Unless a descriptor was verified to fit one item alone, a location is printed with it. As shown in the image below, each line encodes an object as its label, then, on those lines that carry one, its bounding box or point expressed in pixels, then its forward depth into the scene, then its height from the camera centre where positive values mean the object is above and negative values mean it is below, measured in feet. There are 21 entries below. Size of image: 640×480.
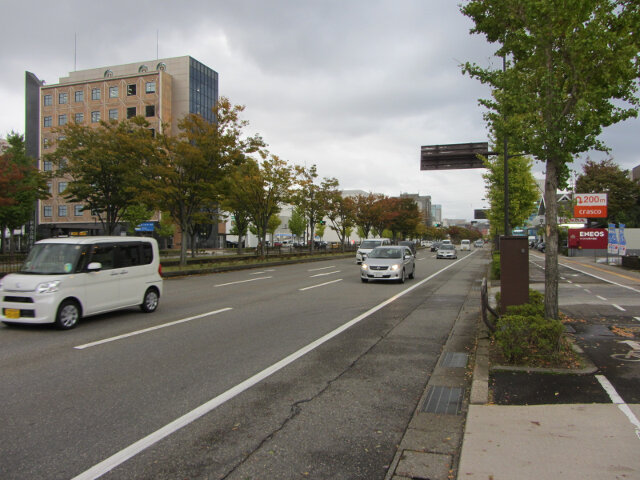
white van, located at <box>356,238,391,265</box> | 100.37 -3.34
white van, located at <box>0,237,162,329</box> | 26.68 -3.36
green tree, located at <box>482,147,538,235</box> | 91.86 +10.28
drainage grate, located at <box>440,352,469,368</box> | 20.25 -6.11
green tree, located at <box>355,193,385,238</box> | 175.22 +8.67
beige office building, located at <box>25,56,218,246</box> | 204.64 +62.08
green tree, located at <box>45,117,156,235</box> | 72.90 +12.48
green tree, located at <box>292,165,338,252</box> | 125.74 +10.38
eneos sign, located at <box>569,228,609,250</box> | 145.18 -1.51
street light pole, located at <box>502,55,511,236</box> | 56.44 +6.32
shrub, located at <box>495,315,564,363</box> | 18.44 -4.51
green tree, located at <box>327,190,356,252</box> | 160.56 +7.16
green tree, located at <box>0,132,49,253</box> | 93.20 +8.24
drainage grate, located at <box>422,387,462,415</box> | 14.71 -5.95
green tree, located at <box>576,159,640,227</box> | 184.14 +17.79
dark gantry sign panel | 76.18 +13.33
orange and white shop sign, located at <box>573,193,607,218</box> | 147.64 +9.68
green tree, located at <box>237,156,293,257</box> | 97.04 +9.93
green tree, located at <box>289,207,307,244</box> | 248.52 +3.63
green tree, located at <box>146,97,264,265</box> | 72.79 +11.56
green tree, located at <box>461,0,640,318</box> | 20.11 +7.40
